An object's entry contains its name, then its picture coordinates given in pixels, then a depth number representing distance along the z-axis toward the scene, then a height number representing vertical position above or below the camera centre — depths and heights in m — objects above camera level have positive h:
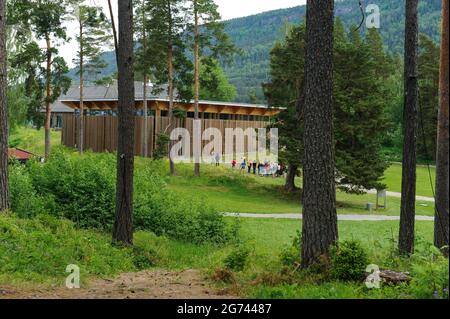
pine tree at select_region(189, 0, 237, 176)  34.22 +5.33
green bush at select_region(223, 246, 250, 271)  9.32 -2.33
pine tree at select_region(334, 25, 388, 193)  31.45 +0.23
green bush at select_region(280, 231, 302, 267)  8.55 -2.06
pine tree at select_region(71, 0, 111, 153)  37.69 +5.15
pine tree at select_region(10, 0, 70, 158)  34.78 +4.96
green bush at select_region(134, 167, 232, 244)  15.47 -2.78
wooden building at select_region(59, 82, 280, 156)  42.59 +0.14
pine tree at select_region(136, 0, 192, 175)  34.81 +4.36
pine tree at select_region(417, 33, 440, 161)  56.31 +3.39
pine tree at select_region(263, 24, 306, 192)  32.56 +1.72
